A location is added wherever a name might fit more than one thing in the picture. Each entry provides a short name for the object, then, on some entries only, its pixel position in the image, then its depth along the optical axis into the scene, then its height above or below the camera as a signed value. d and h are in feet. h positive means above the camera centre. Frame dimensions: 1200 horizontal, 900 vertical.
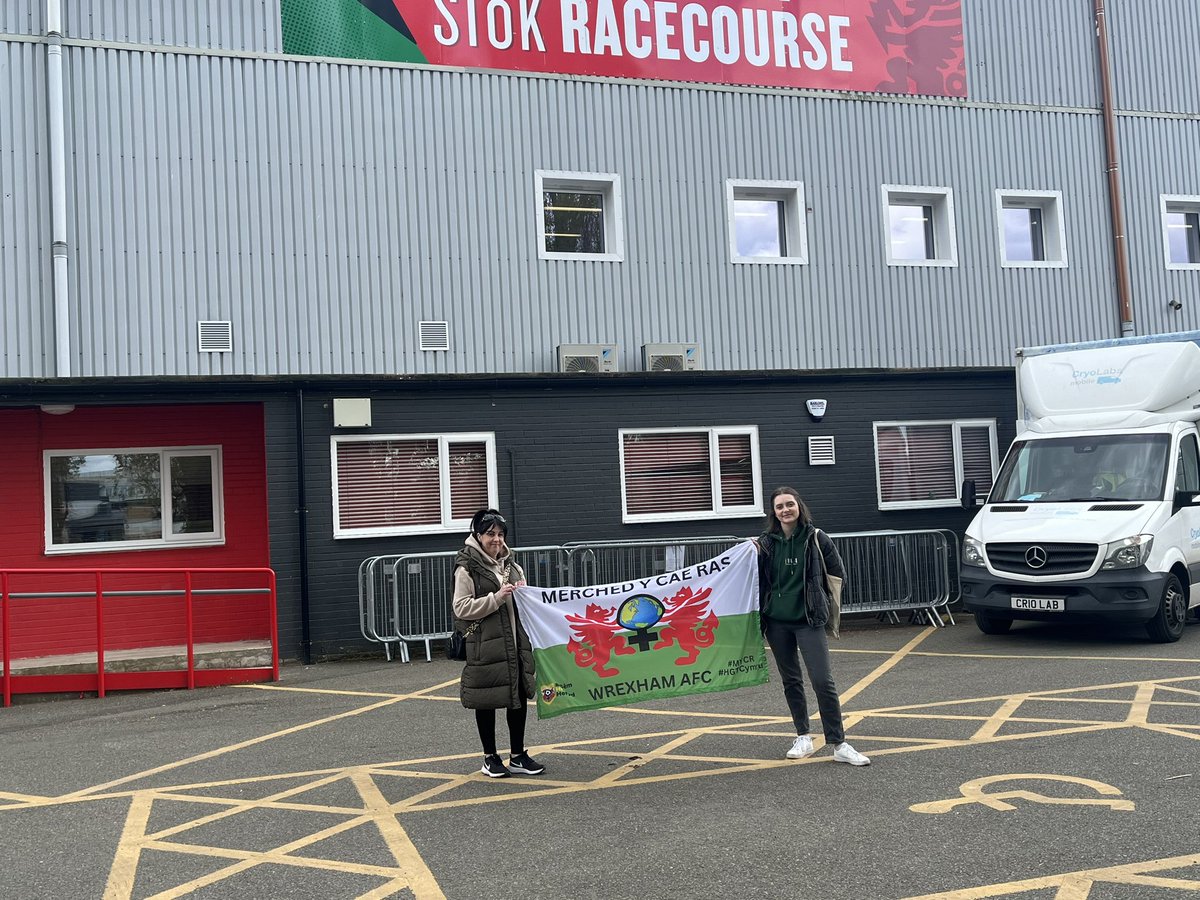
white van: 37.32 -0.23
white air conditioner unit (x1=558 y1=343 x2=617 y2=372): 46.03 +6.50
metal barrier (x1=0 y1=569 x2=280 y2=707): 35.42 -3.86
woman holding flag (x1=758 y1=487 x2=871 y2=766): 23.90 -2.07
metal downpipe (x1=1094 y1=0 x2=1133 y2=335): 55.26 +15.33
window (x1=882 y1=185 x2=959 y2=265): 52.65 +12.85
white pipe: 40.78 +12.68
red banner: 47.32 +20.74
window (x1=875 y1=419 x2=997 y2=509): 51.29 +1.82
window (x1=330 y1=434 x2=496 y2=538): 44.16 +1.75
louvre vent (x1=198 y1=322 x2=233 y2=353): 42.75 +7.51
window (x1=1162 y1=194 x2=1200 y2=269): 57.31 +13.12
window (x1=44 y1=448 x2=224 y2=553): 44.55 +1.69
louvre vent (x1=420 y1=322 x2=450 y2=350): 45.37 +7.57
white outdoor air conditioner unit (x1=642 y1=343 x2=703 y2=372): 47.29 +6.52
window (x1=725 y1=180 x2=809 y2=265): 50.21 +12.81
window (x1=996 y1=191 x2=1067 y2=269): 54.49 +12.90
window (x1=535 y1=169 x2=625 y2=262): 47.73 +12.81
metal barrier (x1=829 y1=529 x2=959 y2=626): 45.44 -2.86
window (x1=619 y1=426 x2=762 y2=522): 47.85 +1.65
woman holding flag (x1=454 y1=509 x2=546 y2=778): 22.80 -2.39
